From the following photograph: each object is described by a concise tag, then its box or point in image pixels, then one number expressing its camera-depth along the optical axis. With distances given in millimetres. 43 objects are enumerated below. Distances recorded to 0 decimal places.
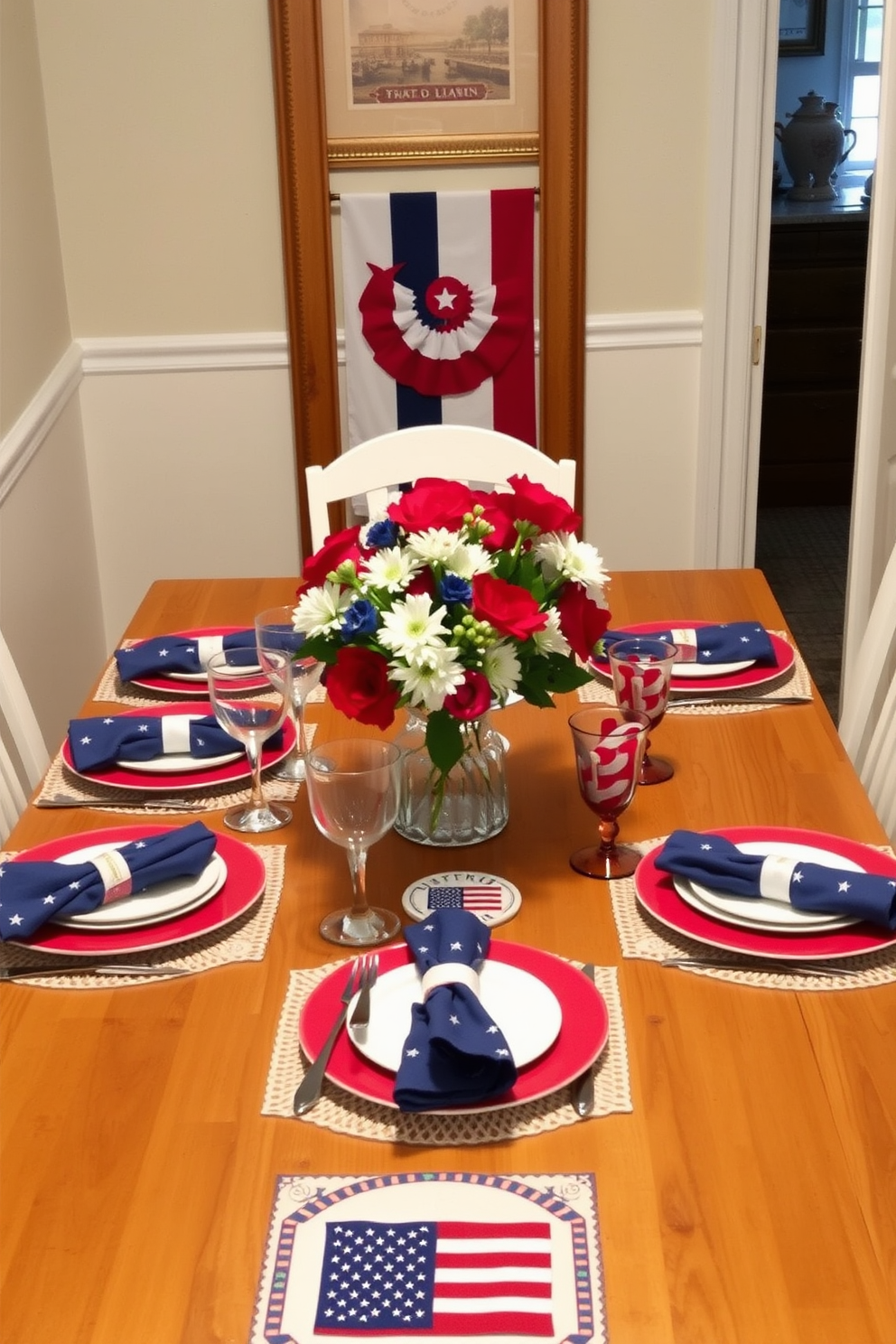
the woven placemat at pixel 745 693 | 1703
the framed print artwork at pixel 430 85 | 2951
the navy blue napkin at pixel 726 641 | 1763
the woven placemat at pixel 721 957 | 1153
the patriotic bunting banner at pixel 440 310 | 3072
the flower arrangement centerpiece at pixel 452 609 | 1229
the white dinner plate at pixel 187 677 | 1797
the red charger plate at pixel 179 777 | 1533
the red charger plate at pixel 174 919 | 1221
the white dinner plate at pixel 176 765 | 1558
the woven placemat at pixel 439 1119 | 994
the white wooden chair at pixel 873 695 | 1705
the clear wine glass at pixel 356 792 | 1160
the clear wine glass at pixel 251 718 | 1381
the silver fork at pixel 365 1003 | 1080
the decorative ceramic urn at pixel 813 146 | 4969
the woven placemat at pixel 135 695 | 1773
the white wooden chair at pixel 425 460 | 2139
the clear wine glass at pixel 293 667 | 1474
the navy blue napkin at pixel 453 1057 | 991
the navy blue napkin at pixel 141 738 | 1561
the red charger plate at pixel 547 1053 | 1022
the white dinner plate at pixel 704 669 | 1746
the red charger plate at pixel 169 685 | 1773
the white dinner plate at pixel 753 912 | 1198
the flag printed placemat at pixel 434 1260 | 832
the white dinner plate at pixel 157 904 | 1239
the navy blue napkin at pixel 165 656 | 1798
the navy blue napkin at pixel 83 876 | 1218
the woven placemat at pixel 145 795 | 1515
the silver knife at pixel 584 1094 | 1008
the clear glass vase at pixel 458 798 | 1391
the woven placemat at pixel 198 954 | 1192
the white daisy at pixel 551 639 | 1292
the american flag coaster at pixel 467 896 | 1278
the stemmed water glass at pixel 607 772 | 1271
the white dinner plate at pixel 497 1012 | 1054
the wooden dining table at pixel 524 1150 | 852
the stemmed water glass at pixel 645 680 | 1427
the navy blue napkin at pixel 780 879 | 1188
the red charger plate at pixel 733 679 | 1727
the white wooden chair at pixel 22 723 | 1746
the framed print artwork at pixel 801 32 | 5094
